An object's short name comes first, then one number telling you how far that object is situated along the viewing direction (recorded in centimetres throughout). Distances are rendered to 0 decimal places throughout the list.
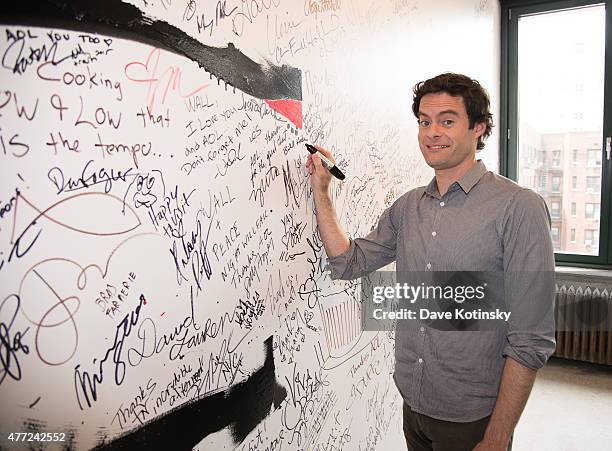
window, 330
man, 109
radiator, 312
